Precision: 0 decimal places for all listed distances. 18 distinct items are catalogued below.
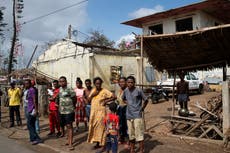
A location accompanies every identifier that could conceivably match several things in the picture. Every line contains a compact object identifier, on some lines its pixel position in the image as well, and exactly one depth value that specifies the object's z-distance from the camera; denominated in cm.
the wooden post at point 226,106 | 737
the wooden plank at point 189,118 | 836
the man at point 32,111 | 819
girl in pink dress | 960
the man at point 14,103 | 1161
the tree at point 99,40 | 4138
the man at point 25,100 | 839
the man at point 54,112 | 904
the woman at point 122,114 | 780
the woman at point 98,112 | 701
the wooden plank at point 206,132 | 778
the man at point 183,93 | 1185
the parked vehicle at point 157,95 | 1838
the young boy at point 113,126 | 622
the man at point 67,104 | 763
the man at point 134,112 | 648
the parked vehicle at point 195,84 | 2197
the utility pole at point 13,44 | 2827
